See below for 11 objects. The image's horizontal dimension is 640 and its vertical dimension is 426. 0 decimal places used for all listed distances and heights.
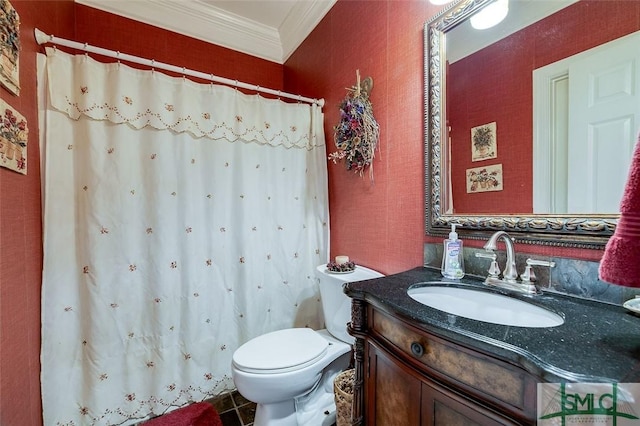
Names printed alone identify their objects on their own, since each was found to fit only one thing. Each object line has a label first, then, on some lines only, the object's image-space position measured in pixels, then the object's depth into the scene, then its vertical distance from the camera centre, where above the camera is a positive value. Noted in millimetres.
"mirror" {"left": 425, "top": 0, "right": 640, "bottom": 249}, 712 +287
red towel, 438 -54
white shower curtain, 1277 -102
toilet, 1149 -690
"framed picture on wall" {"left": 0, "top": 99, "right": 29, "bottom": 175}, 885 +266
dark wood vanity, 484 -380
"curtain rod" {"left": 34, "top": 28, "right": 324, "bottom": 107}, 1188 +783
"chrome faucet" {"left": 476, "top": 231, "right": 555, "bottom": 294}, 792 -202
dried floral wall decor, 1400 +436
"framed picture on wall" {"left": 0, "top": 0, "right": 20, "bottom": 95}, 871 +574
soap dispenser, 966 -176
